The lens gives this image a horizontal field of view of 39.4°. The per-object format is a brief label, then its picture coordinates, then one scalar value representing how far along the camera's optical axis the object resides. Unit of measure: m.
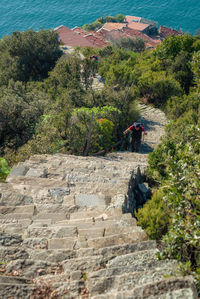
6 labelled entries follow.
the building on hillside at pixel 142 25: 71.58
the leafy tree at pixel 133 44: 42.11
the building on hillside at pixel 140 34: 60.98
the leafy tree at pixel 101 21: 76.00
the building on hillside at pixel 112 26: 69.05
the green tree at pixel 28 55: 22.70
